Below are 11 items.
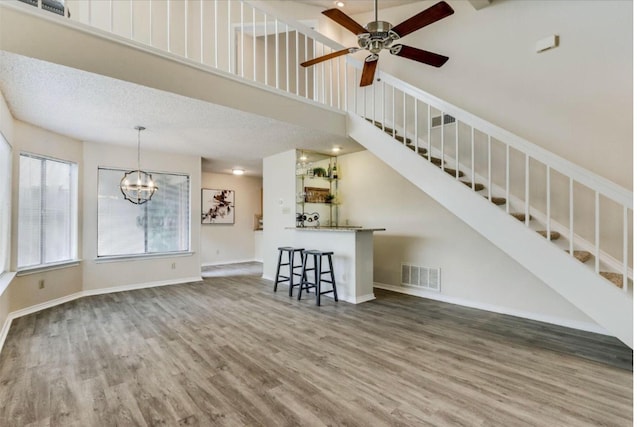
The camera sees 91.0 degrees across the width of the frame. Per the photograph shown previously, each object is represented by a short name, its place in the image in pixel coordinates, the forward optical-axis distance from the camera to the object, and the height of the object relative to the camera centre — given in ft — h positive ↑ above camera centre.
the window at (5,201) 11.49 +0.43
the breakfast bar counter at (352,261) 15.31 -2.41
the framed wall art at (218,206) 27.43 +0.58
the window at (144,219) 17.93 -0.37
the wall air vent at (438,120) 15.08 +4.56
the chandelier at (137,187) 15.65 +1.31
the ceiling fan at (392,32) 8.77 +5.36
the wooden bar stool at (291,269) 16.56 -3.12
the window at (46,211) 13.75 +0.06
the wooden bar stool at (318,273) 15.13 -3.02
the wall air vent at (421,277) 16.03 -3.37
